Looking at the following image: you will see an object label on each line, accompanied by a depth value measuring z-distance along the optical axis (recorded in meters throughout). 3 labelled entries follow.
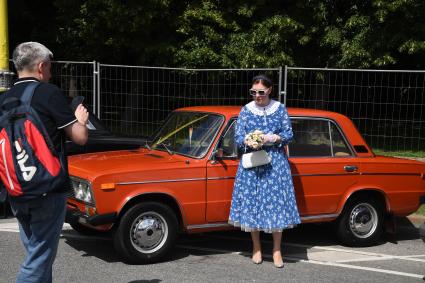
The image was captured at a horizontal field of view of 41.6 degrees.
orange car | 5.52
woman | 5.68
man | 3.47
